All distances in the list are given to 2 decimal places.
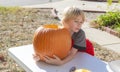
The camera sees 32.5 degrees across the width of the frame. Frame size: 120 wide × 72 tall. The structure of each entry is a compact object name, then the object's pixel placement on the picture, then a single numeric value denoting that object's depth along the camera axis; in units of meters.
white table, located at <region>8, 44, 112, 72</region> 1.68
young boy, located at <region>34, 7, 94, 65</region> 1.79
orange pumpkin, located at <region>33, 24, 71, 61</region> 1.81
